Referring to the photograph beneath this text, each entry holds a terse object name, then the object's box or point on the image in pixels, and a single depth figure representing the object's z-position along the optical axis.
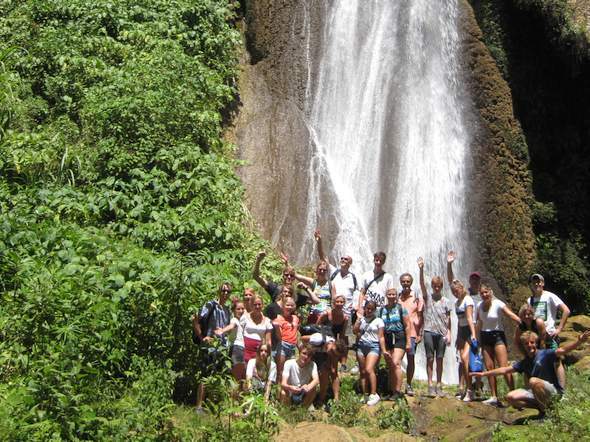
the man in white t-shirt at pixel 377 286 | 11.23
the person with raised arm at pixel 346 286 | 11.27
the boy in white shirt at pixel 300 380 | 10.23
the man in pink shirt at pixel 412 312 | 11.02
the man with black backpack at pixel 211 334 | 9.04
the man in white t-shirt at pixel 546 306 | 10.50
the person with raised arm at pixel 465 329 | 10.98
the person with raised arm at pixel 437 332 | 11.14
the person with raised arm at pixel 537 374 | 9.34
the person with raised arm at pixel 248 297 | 10.09
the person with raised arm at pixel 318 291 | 11.14
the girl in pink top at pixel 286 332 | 10.34
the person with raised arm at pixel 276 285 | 10.63
